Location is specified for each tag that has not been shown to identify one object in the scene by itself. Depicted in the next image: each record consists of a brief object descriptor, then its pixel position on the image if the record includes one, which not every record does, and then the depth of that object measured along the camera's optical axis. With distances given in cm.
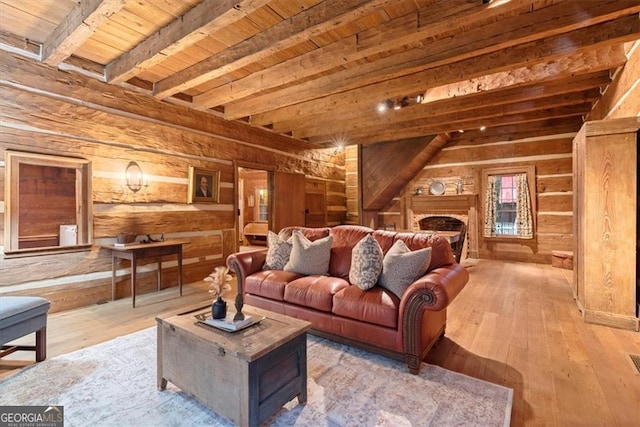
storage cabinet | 298
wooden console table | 353
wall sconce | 390
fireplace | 687
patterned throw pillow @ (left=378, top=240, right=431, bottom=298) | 240
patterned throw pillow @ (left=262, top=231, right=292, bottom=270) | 335
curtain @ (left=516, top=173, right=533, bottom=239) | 634
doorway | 932
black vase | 182
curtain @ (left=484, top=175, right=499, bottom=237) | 675
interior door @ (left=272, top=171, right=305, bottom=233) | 608
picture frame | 457
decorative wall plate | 728
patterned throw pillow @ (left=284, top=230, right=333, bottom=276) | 313
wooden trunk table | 150
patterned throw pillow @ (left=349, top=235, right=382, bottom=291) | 257
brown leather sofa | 215
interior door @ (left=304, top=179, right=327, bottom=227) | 705
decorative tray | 171
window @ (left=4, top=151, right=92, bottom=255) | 304
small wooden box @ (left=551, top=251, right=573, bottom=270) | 562
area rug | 169
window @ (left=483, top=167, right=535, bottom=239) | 636
